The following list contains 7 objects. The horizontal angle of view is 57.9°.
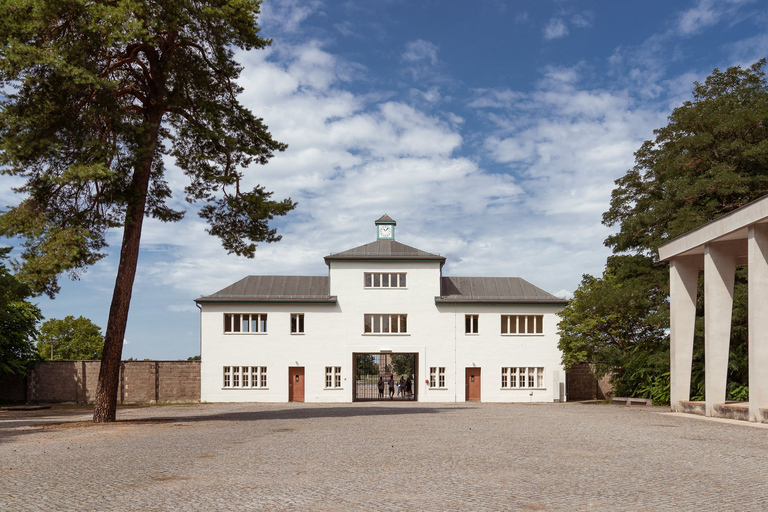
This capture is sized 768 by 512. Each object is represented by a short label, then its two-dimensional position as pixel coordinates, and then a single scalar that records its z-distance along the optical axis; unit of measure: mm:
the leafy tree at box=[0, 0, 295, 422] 17531
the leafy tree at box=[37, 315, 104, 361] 74438
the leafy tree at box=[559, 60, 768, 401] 29344
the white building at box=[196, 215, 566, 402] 39062
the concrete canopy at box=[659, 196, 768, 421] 19656
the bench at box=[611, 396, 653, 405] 31375
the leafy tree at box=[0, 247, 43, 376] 36312
